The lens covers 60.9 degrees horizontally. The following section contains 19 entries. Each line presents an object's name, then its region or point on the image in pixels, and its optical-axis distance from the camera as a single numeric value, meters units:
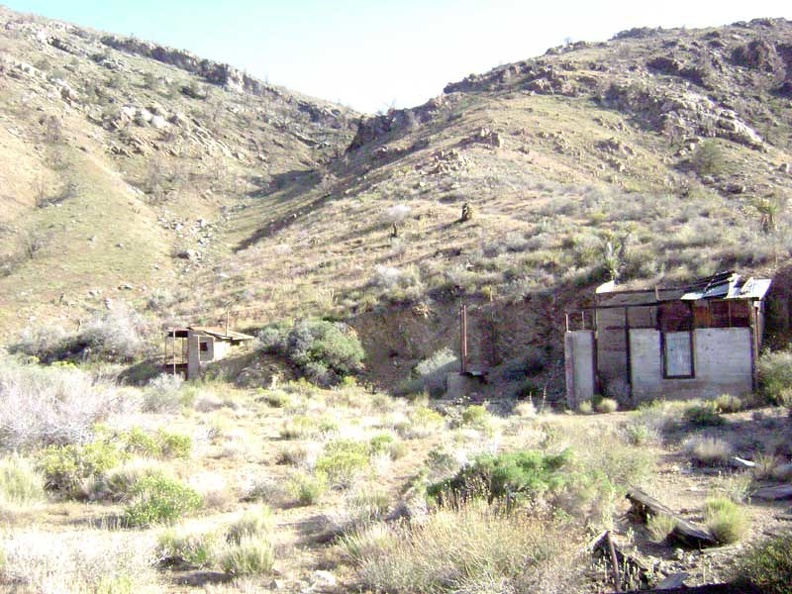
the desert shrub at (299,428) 14.77
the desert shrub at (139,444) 11.64
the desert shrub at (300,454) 11.97
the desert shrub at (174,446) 11.95
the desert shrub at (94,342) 30.77
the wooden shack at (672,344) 18.33
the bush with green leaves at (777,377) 16.22
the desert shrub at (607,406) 18.27
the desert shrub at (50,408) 11.48
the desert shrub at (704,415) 14.27
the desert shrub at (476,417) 15.30
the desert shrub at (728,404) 16.14
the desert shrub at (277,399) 20.83
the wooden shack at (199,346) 27.39
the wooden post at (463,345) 23.34
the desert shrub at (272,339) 27.08
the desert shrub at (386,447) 12.23
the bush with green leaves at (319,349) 25.88
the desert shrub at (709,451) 11.03
